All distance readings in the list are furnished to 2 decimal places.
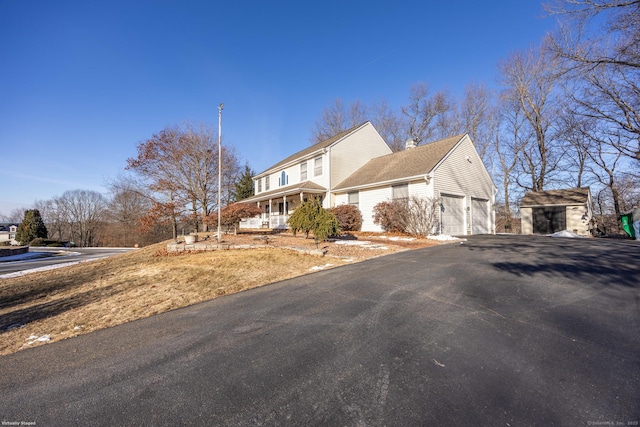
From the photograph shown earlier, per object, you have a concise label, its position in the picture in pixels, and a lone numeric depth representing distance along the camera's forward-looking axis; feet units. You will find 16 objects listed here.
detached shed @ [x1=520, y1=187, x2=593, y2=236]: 59.11
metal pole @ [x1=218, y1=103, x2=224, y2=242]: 40.16
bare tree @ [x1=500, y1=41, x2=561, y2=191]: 74.13
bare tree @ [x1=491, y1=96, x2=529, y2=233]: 79.41
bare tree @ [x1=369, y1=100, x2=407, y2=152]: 99.81
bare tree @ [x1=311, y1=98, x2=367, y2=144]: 102.22
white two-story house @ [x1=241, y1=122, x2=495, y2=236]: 46.68
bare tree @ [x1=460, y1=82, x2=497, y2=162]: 84.79
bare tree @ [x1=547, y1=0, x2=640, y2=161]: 30.17
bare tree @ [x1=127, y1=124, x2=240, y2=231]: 67.10
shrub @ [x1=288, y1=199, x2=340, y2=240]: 30.50
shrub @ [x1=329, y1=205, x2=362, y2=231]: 52.19
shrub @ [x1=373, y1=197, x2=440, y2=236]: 42.32
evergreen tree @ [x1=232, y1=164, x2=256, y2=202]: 101.90
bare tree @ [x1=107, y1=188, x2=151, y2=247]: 104.04
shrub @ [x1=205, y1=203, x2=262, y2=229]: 46.47
